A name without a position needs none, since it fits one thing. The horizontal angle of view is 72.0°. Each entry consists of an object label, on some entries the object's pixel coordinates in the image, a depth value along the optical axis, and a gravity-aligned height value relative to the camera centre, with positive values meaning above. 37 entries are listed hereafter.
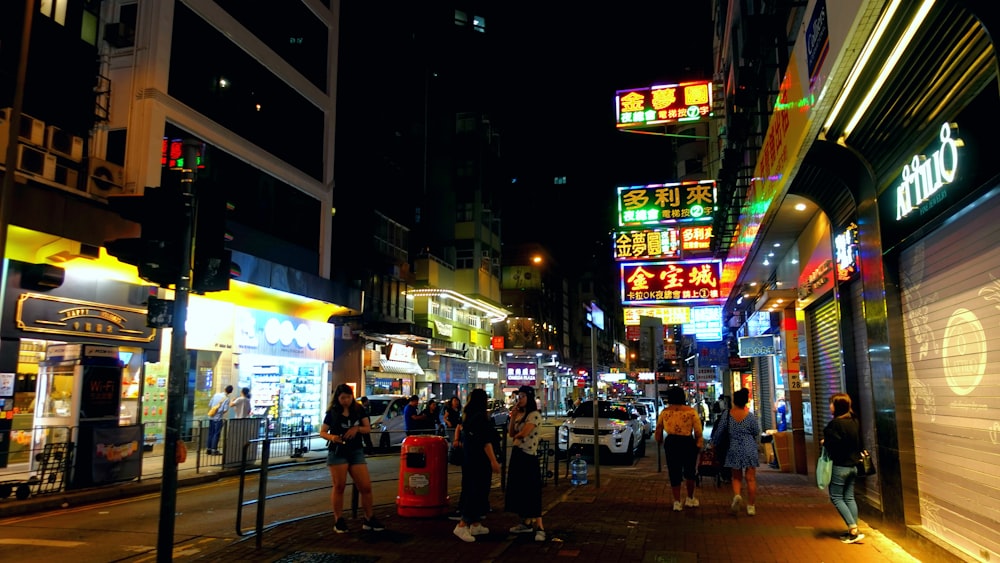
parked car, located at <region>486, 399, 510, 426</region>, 31.17 -1.41
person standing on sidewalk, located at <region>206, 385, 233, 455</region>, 16.72 -0.89
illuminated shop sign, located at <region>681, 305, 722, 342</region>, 28.19 +2.36
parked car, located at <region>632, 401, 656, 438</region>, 25.48 -1.39
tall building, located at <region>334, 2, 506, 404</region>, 32.38 +11.00
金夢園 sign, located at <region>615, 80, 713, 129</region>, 18.45 +7.50
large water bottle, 13.17 -1.69
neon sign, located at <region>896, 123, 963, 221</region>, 5.81 +1.90
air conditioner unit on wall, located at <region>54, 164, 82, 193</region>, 14.87 +4.47
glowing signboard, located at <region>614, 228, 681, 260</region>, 21.76 +4.34
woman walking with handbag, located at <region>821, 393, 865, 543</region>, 7.93 -0.92
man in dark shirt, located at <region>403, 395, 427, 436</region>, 17.45 -0.89
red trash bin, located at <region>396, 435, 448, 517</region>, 9.40 -1.33
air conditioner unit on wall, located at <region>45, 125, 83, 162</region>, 14.65 +5.16
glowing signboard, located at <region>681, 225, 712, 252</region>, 21.59 +4.49
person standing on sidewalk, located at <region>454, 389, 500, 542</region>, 8.07 -1.00
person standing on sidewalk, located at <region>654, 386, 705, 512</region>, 10.53 -0.92
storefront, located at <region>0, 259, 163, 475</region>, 14.03 +1.17
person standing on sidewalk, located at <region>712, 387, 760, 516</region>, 10.04 -0.93
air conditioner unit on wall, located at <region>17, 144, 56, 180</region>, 13.84 +4.51
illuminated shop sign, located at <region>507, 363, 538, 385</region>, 35.19 +0.47
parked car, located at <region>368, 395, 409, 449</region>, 20.81 -1.17
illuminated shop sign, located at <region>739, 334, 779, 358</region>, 17.16 +0.92
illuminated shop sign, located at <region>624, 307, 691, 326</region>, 27.40 +2.72
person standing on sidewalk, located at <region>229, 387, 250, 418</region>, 17.50 -0.57
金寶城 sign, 21.67 +3.18
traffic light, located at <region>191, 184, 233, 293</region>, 6.55 +1.28
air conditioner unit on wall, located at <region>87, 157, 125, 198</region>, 15.74 +4.75
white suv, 18.03 -1.35
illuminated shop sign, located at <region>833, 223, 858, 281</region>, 9.27 +1.82
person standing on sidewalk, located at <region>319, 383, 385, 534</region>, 8.36 -0.81
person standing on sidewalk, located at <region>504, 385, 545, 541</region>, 8.12 -1.15
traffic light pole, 5.67 -0.03
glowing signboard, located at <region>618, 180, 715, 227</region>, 19.77 +5.17
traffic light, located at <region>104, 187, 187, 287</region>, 6.20 +1.31
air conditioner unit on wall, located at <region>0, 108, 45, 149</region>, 14.09 +5.15
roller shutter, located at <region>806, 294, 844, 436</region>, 11.41 +0.42
